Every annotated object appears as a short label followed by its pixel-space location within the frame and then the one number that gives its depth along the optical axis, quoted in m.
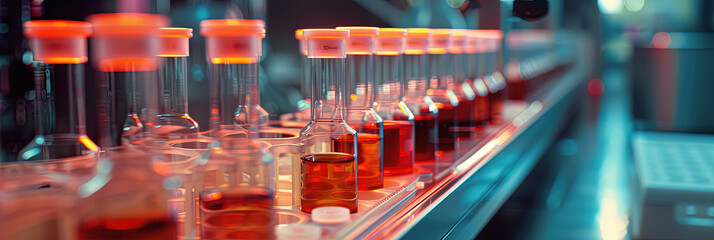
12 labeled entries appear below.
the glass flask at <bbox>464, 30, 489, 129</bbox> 0.64
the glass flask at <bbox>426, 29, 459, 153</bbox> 0.54
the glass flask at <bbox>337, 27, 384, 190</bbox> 0.42
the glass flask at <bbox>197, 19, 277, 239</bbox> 0.30
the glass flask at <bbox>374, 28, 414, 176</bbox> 0.46
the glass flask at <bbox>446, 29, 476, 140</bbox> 0.59
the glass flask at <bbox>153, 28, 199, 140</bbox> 0.36
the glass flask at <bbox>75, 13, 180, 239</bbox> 0.25
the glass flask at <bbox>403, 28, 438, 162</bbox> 0.50
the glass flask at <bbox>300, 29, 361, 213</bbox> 0.37
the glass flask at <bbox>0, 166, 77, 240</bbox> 0.27
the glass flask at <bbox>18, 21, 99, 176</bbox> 0.31
